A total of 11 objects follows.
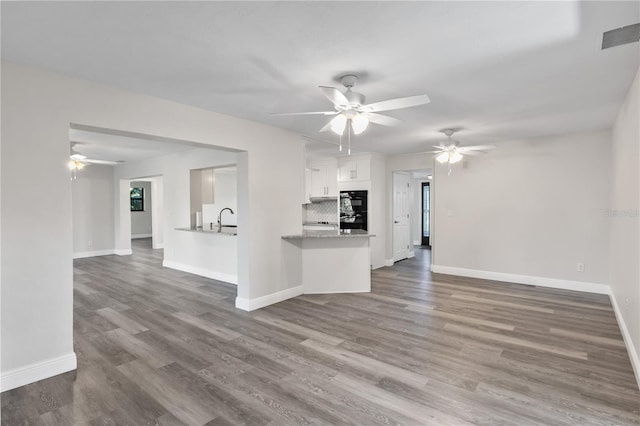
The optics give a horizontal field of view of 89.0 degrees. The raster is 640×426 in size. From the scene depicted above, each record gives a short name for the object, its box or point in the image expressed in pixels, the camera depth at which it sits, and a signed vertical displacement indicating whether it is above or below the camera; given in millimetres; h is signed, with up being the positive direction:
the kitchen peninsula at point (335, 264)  5004 -895
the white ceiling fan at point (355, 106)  2463 +804
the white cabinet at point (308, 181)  7566 +587
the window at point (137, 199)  11953 +280
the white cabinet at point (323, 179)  7340 +625
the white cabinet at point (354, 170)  6852 +773
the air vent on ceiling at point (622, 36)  1723 +929
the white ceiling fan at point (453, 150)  4762 +822
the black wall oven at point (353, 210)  6953 -95
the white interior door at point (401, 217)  7531 -285
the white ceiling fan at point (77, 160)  5988 +940
